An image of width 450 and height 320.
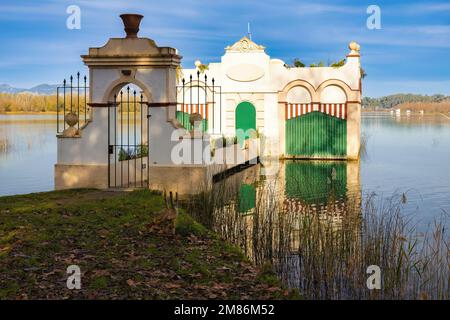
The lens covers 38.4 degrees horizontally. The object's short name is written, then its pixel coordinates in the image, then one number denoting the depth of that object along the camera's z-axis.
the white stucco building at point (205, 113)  15.62
